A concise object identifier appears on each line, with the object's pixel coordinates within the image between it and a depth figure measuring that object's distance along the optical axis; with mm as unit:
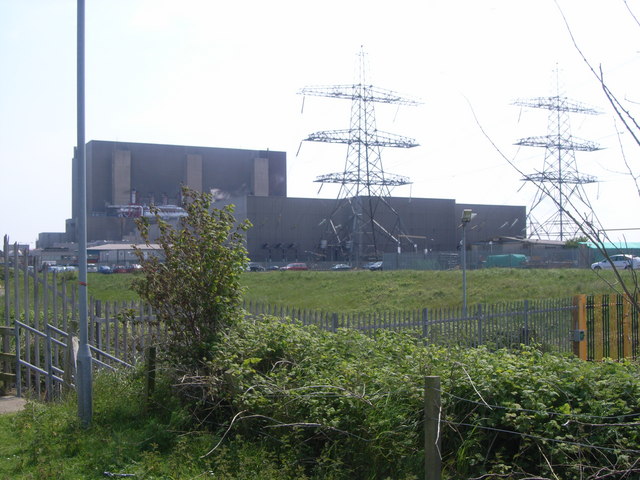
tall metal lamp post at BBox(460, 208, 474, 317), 17727
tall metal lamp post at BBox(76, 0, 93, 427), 7395
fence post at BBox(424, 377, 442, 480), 4750
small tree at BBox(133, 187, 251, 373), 7871
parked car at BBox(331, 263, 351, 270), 61719
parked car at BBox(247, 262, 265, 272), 59294
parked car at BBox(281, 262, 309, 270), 61922
